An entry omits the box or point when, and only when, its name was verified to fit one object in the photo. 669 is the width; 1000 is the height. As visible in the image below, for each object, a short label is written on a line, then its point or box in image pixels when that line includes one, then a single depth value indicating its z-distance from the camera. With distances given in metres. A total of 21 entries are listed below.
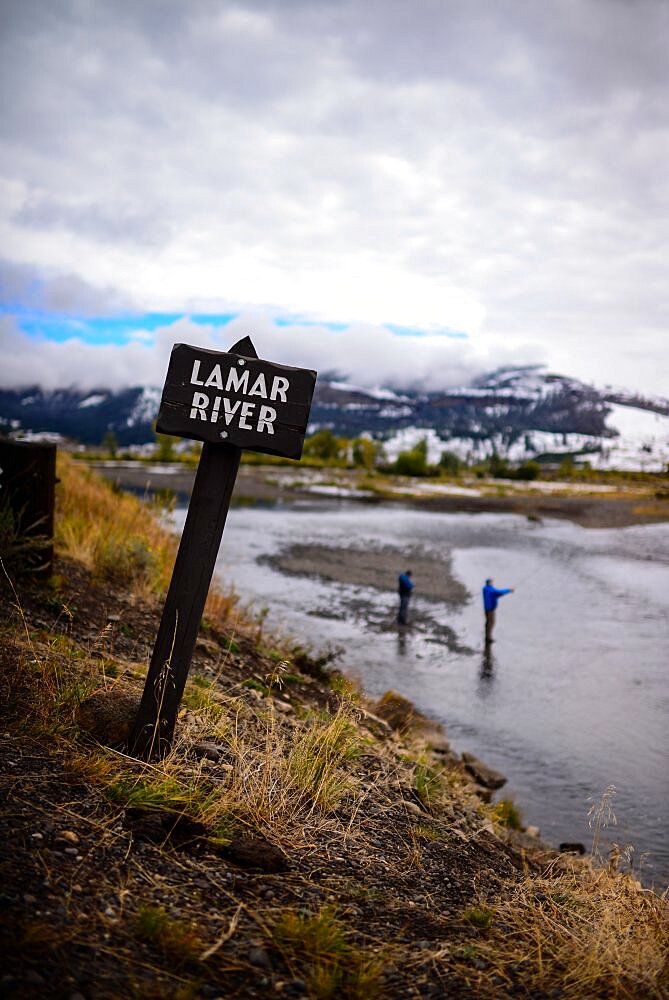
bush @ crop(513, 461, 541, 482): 114.31
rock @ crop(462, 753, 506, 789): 9.16
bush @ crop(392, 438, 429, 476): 103.25
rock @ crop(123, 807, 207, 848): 3.76
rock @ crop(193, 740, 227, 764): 4.86
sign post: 4.30
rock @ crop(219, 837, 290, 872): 3.80
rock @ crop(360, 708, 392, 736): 8.21
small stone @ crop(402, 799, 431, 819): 5.54
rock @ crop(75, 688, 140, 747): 4.50
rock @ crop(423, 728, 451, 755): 9.46
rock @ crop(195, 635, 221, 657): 8.04
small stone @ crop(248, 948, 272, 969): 3.02
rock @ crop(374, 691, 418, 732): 9.38
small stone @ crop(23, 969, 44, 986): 2.52
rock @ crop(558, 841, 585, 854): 7.79
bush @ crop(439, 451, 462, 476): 112.64
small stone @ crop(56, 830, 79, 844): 3.45
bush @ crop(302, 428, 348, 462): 120.88
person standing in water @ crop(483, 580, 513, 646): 17.06
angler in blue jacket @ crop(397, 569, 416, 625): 18.19
